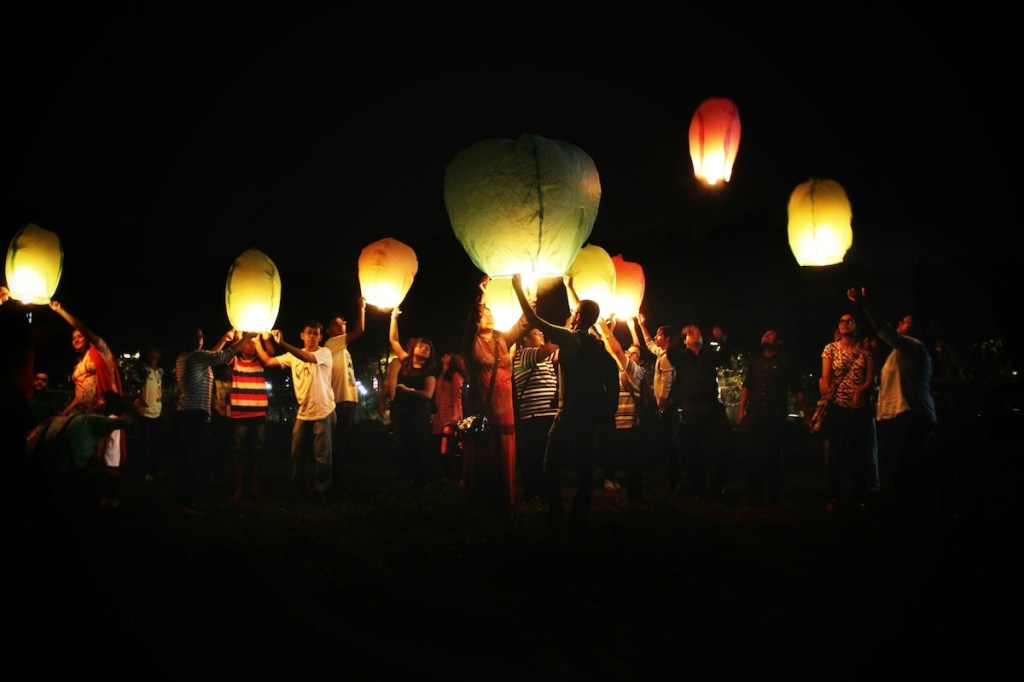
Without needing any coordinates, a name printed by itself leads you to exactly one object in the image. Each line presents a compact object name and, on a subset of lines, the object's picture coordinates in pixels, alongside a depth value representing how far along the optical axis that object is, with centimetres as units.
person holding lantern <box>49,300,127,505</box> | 754
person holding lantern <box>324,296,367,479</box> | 891
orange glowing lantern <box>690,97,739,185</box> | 802
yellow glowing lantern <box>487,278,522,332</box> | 816
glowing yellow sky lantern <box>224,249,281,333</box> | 806
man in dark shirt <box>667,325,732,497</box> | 877
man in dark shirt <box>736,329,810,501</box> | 841
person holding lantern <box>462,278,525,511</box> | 713
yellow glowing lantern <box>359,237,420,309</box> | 867
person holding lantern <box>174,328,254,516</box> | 761
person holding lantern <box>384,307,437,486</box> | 943
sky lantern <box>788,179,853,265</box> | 707
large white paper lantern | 595
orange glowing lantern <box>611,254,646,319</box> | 1016
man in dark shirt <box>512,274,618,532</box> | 604
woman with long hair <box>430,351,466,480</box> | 960
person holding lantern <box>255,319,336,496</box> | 831
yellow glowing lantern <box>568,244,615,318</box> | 880
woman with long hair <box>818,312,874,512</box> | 760
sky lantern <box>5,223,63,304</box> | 832
